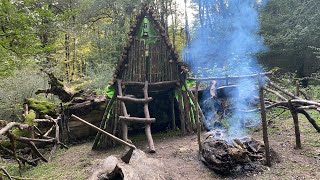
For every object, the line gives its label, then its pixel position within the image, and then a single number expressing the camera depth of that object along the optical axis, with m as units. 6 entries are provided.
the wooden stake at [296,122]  5.29
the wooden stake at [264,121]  4.80
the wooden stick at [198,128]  5.68
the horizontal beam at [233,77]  4.83
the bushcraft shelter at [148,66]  7.65
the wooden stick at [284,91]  5.18
